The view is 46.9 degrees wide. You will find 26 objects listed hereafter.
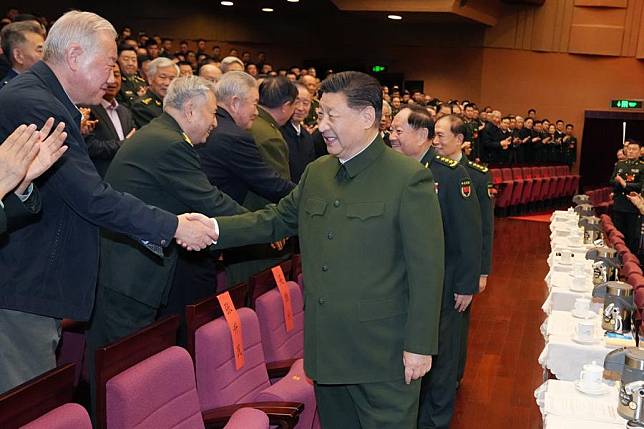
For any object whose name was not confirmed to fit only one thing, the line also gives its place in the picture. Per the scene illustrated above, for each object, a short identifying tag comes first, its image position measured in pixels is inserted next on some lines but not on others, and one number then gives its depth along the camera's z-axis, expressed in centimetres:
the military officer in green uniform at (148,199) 307
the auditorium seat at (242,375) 271
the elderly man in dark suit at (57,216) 230
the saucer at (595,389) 263
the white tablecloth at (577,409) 241
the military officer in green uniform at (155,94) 531
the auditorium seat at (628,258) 607
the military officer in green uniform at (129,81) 612
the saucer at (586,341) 344
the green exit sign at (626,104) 1869
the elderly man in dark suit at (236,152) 379
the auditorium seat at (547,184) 1611
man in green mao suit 237
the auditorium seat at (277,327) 331
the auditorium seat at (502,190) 1418
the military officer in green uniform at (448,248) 371
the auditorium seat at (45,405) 173
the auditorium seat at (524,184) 1501
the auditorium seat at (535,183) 1550
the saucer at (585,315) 378
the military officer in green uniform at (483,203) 431
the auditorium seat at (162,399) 209
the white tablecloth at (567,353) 338
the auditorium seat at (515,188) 1465
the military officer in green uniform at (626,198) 1052
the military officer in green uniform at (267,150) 412
